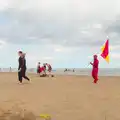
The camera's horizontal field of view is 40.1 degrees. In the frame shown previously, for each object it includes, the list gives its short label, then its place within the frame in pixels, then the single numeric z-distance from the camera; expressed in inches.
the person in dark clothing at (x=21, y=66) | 324.5
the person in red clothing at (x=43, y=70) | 577.5
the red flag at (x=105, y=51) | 328.3
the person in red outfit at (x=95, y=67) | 347.7
